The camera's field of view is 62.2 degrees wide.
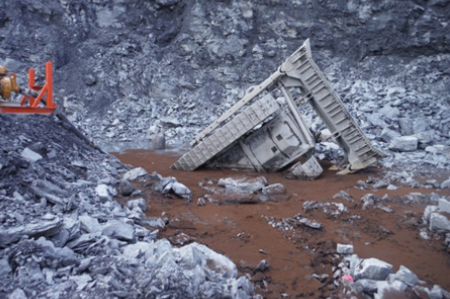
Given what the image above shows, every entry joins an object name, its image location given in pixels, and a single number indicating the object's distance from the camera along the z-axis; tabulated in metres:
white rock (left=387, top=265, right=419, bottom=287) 3.77
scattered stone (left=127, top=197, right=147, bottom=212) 5.92
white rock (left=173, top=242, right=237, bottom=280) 3.62
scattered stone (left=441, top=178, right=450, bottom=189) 7.71
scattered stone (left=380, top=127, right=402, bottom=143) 12.27
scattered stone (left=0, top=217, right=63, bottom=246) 3.28
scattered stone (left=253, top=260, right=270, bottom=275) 4.20
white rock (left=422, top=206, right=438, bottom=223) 5.78
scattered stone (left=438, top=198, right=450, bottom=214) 5.08
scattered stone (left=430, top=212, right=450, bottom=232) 5.33
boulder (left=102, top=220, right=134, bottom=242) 4.12
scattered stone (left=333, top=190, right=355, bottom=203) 7.13
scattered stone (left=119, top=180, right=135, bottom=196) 6.57
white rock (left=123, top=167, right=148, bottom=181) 7.66
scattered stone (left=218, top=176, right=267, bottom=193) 7.68
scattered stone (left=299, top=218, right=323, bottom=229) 5.49
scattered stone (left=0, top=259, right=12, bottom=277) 2.96
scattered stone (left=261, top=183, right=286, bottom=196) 7.56
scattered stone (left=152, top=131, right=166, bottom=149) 13.46
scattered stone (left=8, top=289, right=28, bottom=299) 2.74
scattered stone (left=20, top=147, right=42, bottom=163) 5.77
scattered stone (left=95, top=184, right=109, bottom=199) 5.77
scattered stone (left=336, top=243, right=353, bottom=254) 4.52
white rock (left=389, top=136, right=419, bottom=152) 11.29
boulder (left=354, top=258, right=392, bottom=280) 3.86
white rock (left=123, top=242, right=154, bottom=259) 3.67
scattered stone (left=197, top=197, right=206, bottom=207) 6.70
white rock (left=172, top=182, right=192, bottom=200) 6.97
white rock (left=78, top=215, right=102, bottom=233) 4.12
